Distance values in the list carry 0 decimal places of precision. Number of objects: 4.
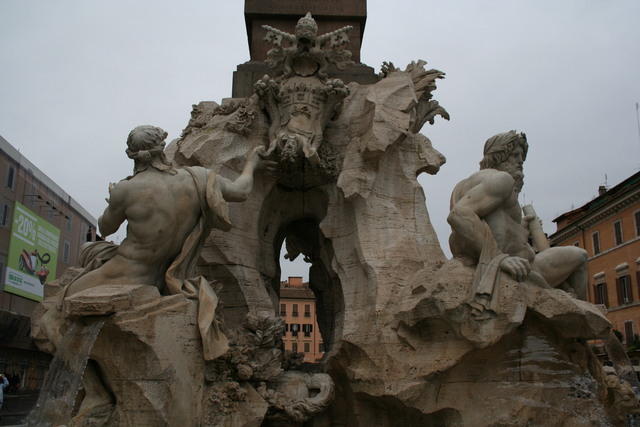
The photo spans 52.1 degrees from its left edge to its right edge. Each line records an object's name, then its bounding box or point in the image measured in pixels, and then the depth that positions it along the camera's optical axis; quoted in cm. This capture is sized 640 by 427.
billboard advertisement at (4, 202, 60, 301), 2739
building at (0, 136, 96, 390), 2667
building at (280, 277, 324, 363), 4228
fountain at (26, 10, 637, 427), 593
